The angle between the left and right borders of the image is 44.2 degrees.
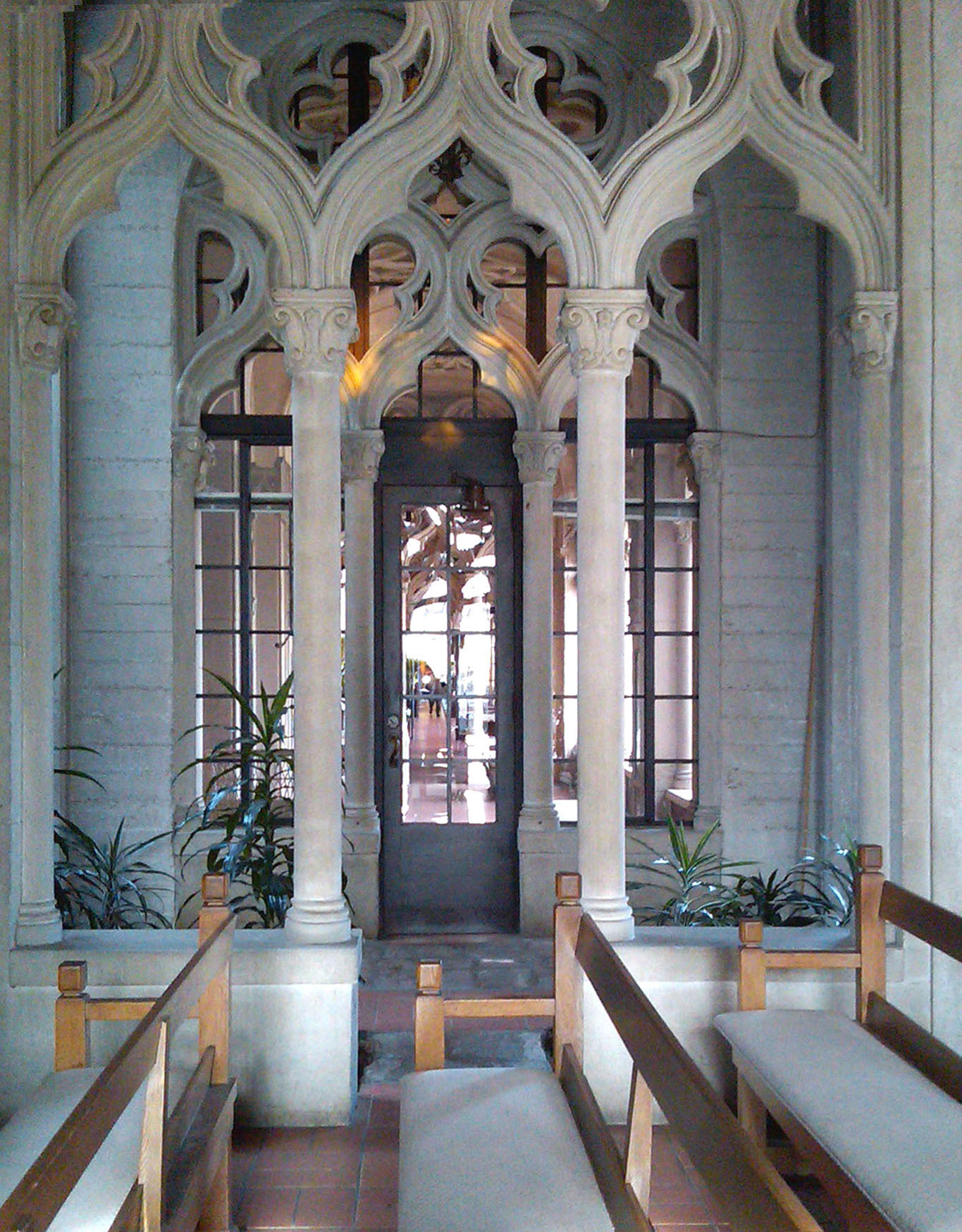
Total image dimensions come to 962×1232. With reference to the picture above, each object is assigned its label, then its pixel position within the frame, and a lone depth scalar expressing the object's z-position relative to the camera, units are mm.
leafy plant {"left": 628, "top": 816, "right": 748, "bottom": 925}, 4594
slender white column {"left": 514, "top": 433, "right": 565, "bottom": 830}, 6430
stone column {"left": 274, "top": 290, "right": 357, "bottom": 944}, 3824
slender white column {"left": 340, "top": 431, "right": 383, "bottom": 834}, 6348
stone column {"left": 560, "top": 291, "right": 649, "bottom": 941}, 3857
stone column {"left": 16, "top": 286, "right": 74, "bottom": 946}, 3770
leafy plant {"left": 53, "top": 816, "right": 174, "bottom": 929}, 4223
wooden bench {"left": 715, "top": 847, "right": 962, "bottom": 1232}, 2367
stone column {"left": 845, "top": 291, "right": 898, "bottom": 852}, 3840
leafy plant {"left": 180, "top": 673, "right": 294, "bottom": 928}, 4285
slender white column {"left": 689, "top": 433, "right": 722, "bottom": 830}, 6375
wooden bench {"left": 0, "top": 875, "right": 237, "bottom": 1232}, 1815
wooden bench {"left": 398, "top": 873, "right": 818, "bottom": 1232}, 1815
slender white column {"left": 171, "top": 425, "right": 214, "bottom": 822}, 6250
